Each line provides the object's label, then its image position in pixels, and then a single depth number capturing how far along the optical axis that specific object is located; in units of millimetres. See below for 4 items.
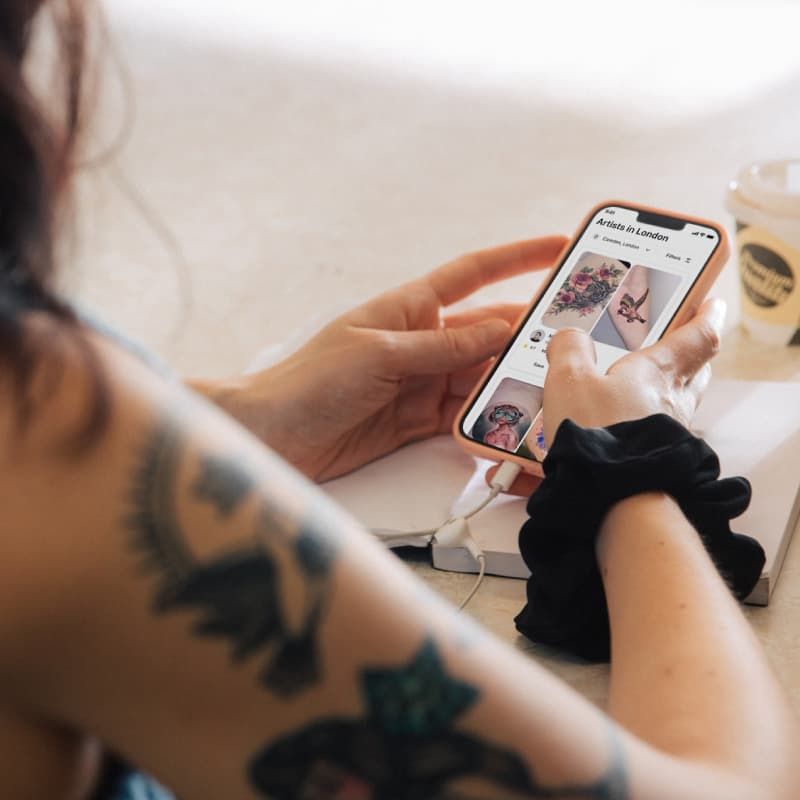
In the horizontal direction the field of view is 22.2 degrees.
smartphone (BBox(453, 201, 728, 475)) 938
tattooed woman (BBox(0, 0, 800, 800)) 548
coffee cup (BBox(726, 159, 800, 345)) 990
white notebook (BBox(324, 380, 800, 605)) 888
